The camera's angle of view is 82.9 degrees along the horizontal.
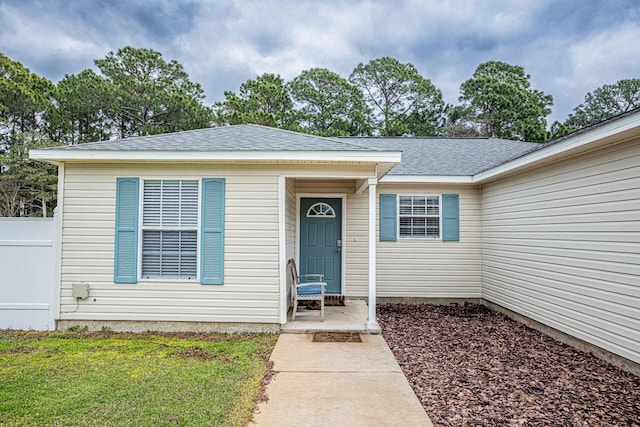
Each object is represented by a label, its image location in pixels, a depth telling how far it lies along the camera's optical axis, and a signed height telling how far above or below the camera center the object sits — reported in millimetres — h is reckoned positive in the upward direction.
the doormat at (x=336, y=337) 4781 -1433
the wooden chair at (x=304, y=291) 5359 -904
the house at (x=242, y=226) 4277 +59
